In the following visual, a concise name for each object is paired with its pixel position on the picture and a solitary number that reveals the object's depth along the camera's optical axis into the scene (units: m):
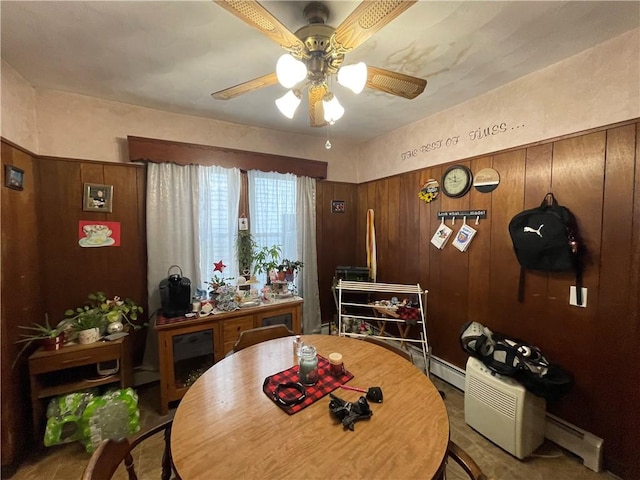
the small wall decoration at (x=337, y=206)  3.34
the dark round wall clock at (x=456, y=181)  2.24
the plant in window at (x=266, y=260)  2.80
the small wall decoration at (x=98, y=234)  2.17
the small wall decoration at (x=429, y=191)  2.51
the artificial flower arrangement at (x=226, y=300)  2.33
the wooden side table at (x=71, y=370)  1.74
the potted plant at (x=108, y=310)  2.01
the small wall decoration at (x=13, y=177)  1.63
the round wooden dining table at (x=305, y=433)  0.84
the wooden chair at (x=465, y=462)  0.87
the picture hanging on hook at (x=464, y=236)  2.23
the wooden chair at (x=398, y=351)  1.58
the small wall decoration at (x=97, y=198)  2.16
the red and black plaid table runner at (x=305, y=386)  1.15
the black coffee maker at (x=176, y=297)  2.18
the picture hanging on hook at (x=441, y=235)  2.41
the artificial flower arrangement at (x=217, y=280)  2.47
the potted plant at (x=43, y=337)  1.73
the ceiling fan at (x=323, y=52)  0.97
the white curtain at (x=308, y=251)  3.08
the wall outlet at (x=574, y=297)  1.63
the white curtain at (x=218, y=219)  2.58
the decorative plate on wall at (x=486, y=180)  2.06
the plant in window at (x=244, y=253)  2.73
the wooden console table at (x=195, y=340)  2.06
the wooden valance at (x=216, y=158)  2.28
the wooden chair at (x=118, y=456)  0.81
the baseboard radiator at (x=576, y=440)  1.58
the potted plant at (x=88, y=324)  1.89
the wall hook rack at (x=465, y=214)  2.16
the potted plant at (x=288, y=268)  2.78
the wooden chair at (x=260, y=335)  1.80
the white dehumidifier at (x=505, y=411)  1.64
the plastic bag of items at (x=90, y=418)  1.69
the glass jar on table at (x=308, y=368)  1.29
